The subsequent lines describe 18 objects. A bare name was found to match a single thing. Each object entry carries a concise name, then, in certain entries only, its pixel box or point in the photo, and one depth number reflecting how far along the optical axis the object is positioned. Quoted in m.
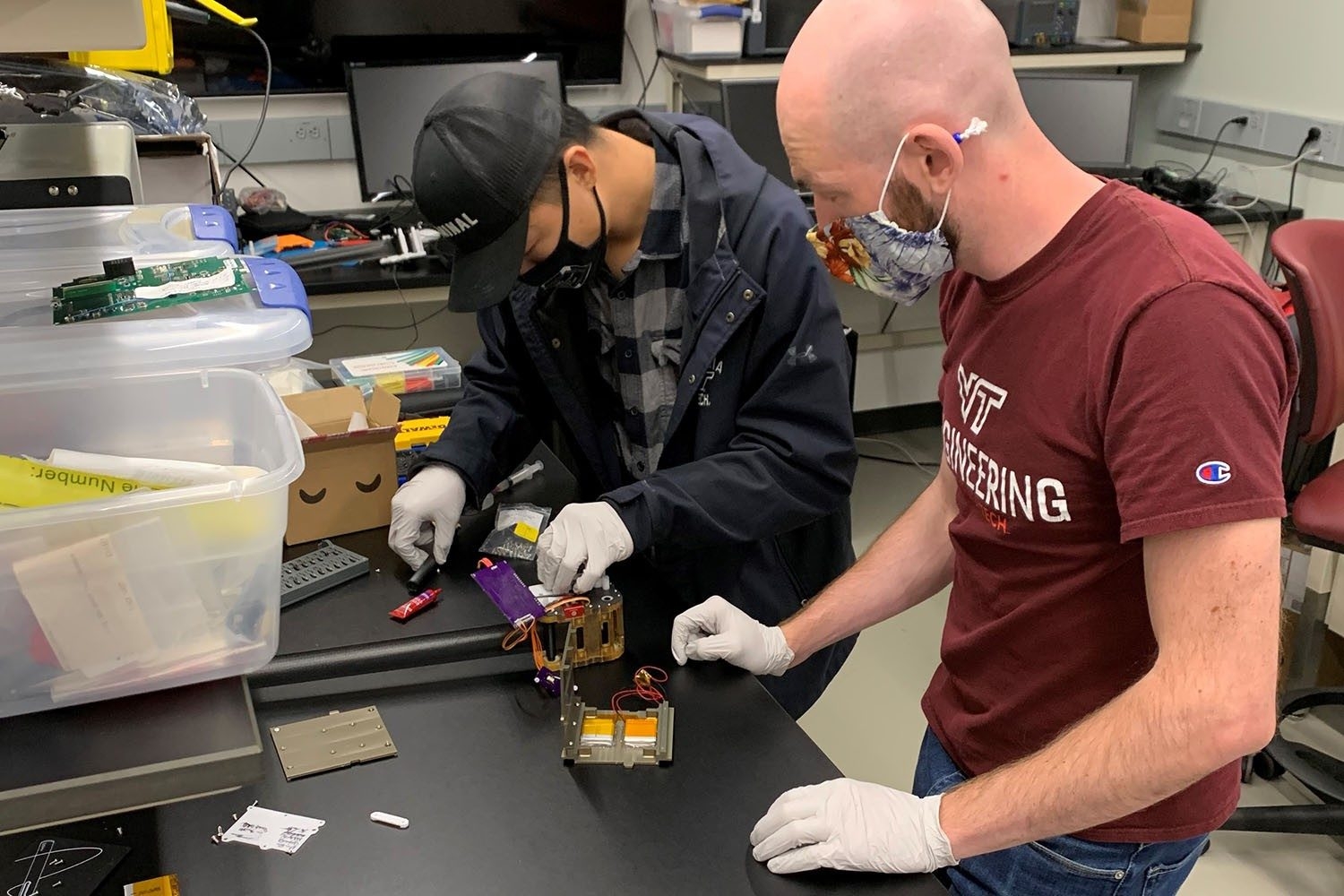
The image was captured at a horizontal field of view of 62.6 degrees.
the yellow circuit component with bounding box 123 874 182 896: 0.90
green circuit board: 0.93
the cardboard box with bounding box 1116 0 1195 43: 3.51
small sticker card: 0.97
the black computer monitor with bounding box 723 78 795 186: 3.08
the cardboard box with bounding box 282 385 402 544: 1.49
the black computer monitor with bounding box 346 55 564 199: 3.10
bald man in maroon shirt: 0.82
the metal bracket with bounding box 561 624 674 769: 1.06
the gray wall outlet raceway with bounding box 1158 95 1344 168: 3.11
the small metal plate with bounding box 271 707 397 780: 1.07
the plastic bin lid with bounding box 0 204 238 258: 1.16
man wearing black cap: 1.36
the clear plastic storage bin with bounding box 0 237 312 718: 0.74
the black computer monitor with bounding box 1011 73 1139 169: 3.39
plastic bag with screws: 1.47
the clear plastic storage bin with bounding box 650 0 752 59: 3.08
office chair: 2.03
